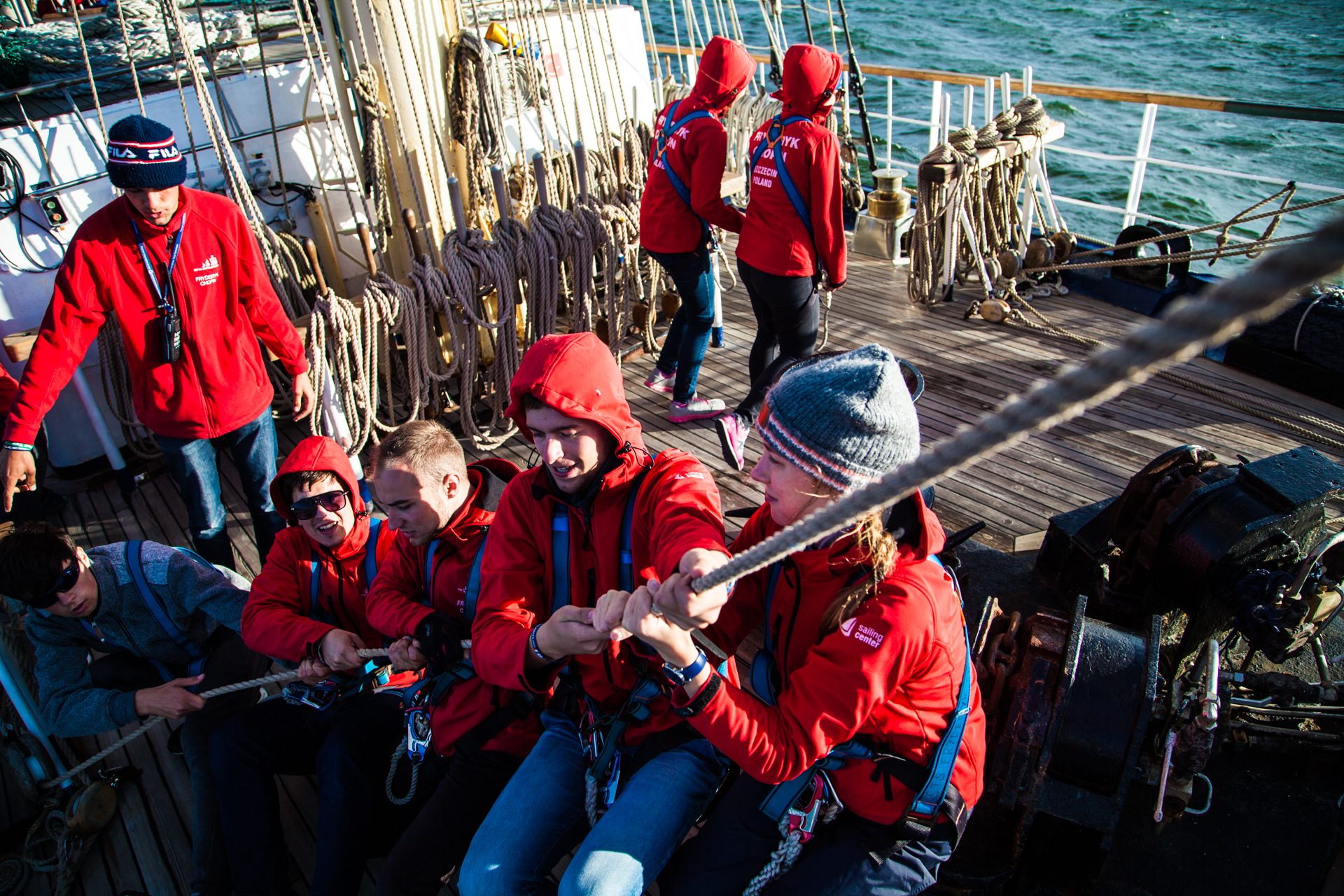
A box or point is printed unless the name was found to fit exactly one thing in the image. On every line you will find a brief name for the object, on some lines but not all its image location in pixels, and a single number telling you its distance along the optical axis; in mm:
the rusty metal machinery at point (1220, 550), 2020
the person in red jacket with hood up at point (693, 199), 3225
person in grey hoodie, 1902
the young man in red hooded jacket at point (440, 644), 1739
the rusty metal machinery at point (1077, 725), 1698
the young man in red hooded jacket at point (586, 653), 1551
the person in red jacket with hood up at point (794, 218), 3023
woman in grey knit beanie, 1252
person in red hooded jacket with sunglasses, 1834
